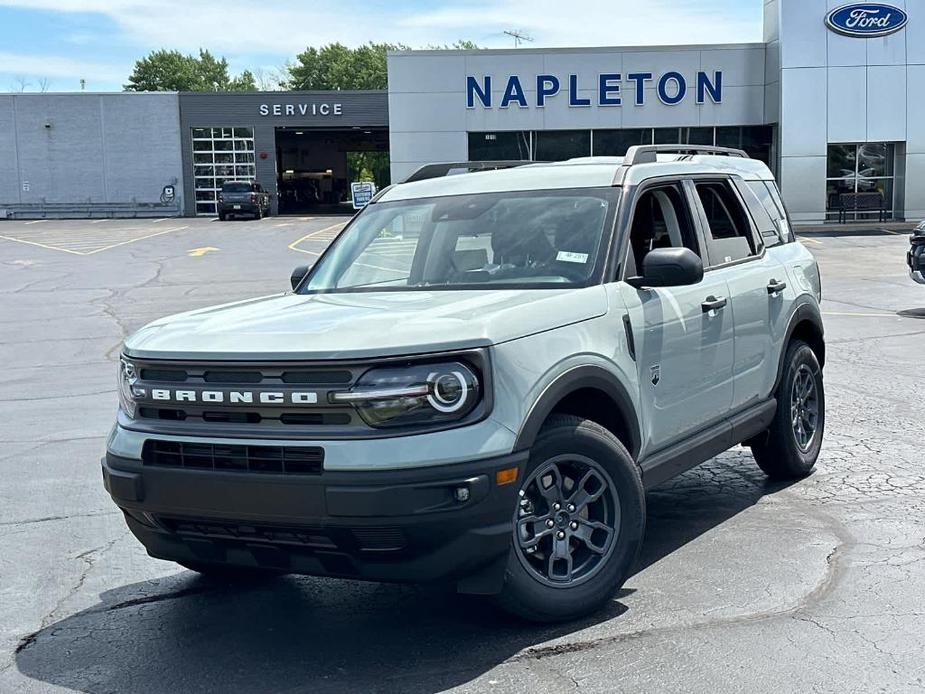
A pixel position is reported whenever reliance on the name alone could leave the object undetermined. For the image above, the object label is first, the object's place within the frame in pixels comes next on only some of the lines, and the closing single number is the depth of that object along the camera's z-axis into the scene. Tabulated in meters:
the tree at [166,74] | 116.62
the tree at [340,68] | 113.06
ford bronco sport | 3.92
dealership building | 38.38
